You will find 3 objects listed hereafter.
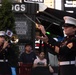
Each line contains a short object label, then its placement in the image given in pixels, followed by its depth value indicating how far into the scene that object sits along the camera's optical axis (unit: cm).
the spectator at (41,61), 1183
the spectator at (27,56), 1164
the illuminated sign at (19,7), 1463
